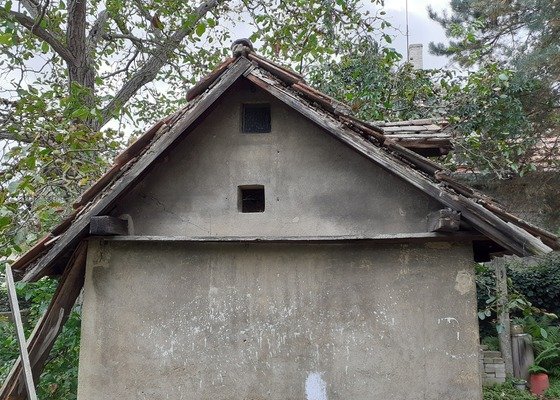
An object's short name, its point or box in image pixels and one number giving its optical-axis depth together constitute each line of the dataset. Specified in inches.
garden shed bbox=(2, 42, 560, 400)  191.5
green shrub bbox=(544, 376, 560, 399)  455.2
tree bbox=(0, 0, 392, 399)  259.8
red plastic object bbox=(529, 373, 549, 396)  470.0
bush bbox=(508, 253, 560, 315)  589.3
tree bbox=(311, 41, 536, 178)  417.4
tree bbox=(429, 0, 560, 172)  459.8
